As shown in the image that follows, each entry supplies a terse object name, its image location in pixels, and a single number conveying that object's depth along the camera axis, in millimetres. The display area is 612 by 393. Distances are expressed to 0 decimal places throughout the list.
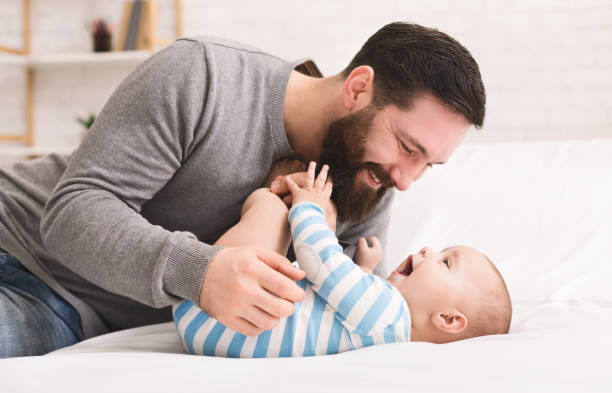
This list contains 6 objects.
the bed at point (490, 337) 698
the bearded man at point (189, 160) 942
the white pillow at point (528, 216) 1452
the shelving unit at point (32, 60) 2916
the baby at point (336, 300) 916
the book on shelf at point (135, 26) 2934
